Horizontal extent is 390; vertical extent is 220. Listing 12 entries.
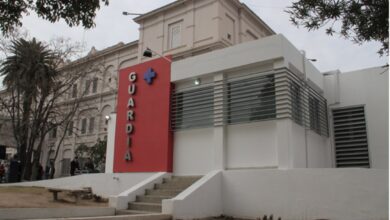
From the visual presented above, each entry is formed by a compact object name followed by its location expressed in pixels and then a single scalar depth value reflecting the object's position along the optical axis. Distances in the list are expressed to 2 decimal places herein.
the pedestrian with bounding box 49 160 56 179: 29.66
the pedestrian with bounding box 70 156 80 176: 24.94
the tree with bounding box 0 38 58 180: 27.09
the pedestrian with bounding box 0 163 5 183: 26.15
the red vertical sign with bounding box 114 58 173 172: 15.06
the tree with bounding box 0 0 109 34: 7.35
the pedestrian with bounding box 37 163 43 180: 28.85
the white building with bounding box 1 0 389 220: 10.70
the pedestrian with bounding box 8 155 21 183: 23.05
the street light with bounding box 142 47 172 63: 15.63
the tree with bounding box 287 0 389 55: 7.45
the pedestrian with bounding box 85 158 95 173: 24.92
